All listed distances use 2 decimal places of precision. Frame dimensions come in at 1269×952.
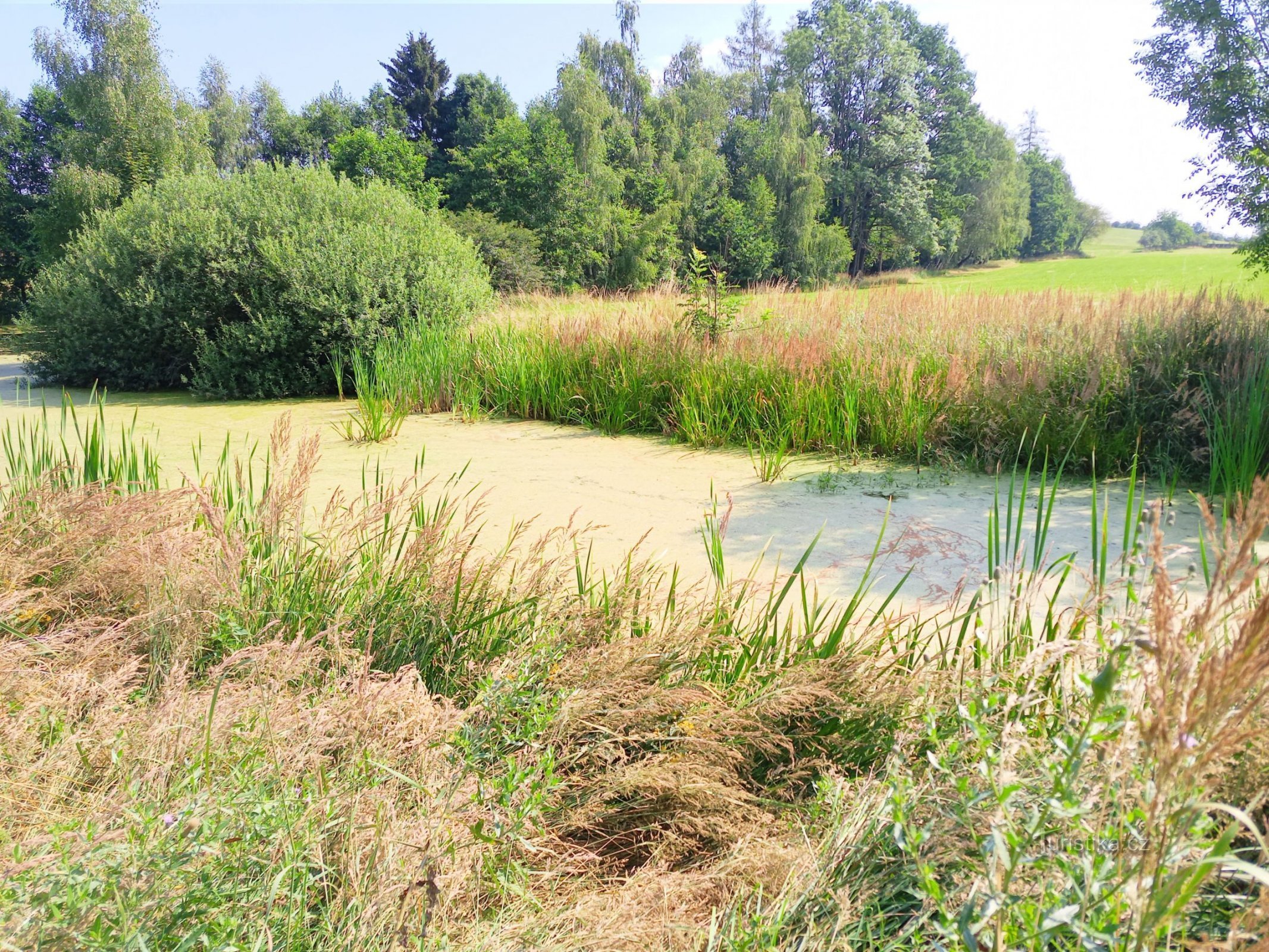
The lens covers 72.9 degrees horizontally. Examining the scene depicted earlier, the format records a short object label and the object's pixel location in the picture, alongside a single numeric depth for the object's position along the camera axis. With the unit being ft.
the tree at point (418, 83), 117.29
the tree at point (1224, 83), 35.17
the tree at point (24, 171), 77.30
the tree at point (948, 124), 124.47
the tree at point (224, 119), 103.60
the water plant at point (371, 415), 20.12
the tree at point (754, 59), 120.26
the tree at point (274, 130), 114.62
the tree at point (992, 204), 127.95
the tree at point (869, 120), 112.88
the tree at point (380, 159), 81.82
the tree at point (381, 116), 112.57
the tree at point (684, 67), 114.42
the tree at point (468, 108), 108.88
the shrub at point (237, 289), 27.48
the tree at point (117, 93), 65.92
